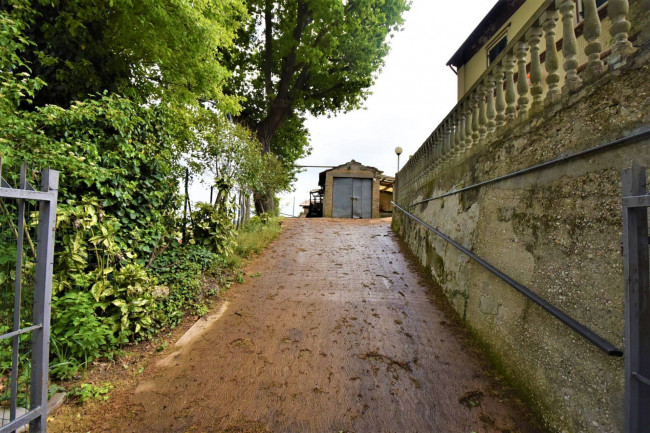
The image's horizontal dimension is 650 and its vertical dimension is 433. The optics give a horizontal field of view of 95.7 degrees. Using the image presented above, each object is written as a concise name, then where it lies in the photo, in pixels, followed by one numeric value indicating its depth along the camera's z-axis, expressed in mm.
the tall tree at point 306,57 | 10867
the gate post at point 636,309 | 1304
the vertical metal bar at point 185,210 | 5082
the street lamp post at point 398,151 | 13284
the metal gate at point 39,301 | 1732
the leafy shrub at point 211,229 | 5254
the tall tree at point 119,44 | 4309
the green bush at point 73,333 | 2535
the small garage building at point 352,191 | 16469
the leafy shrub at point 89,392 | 2342
